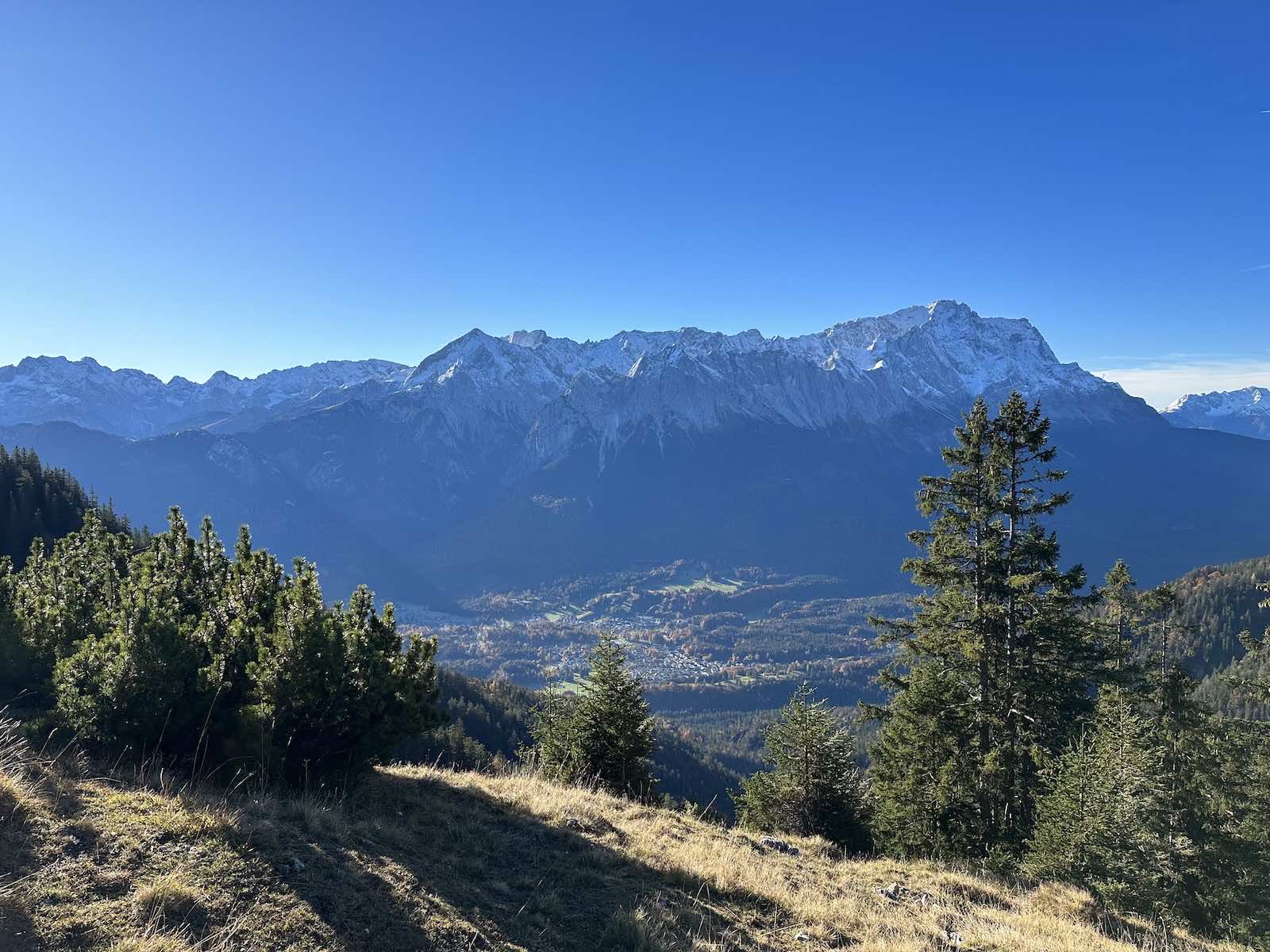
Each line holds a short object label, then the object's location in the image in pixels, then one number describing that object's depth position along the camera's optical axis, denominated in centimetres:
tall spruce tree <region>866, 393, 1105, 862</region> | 2008
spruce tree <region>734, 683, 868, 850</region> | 2405
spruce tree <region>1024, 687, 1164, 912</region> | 1507
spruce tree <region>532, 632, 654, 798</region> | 2208
